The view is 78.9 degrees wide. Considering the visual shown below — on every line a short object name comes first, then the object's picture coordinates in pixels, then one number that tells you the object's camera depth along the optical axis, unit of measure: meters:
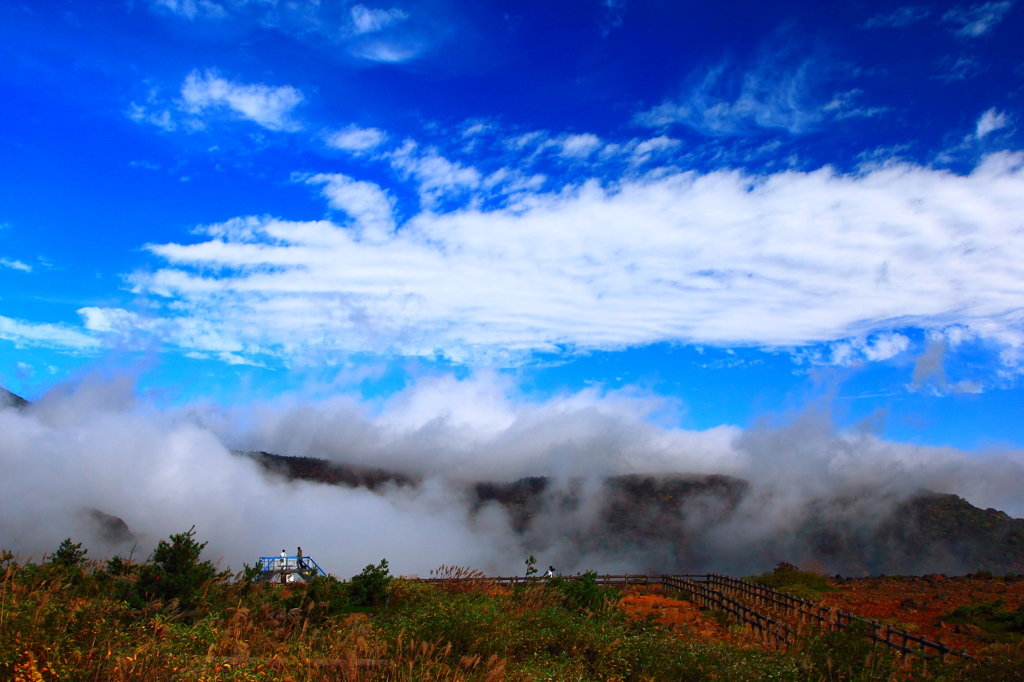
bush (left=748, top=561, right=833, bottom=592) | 35.44
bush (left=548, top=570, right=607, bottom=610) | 16.92
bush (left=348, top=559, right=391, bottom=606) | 17.91
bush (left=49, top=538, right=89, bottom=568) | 14.28
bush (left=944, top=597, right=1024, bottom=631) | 20.38
